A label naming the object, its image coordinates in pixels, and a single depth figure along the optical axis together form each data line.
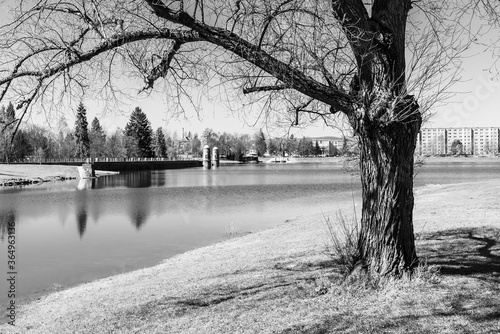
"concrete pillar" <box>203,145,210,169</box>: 122.81
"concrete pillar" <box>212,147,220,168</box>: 131.81
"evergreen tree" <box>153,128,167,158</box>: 123.12
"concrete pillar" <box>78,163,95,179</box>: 61.60
